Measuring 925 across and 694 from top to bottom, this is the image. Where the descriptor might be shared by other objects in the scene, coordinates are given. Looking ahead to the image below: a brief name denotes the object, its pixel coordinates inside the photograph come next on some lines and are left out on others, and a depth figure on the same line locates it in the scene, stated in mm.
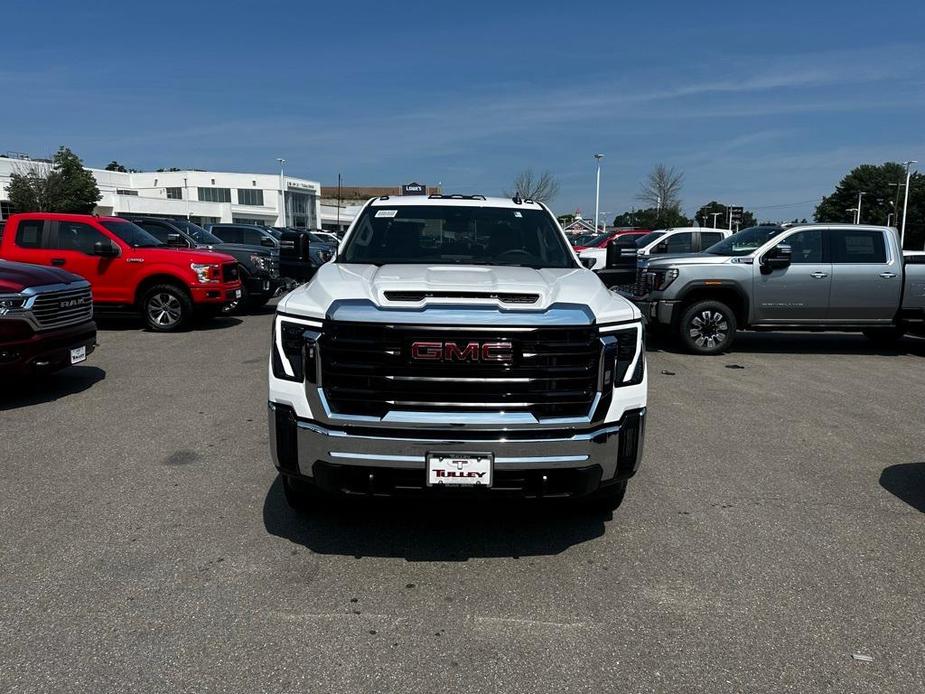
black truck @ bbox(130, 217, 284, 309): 14250
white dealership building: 83750
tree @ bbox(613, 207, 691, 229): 49594
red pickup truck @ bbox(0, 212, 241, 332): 11617
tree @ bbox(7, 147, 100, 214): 58062
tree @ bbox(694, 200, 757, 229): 80250
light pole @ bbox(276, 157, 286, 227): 85938
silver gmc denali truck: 10312
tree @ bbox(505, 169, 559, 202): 53772
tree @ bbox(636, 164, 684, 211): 48594
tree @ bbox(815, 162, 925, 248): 91438
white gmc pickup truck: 3348
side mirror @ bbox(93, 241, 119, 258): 11258
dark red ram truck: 6504
